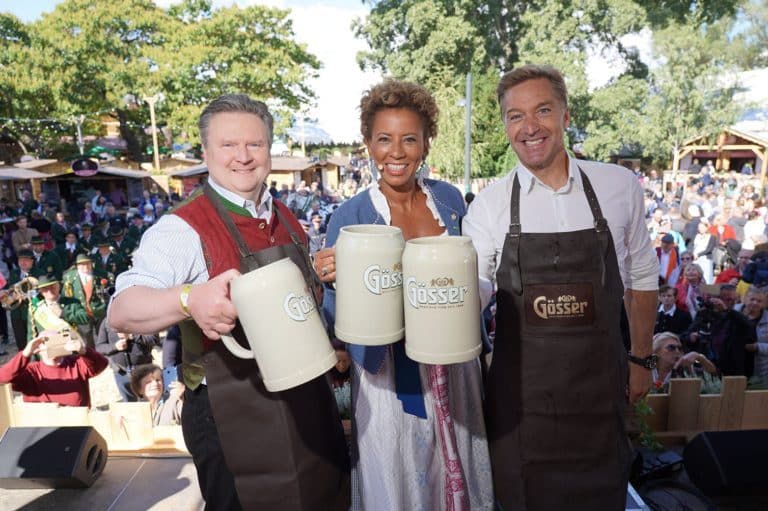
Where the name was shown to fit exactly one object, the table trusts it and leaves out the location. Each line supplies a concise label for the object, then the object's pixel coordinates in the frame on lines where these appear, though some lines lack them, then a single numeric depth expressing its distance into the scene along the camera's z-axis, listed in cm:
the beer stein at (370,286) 117
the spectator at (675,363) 380
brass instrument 558
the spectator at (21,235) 938
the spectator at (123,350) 468
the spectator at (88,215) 1366
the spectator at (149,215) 1288
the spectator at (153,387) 346
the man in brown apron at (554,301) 145
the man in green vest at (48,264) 654
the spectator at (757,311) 447
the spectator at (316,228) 942
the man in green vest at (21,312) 577
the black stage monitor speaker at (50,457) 233
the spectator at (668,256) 630
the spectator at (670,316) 498
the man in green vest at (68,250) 746
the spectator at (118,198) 2150
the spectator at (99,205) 1517
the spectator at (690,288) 559
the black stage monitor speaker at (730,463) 218
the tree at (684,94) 1848
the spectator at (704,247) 719
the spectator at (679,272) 607
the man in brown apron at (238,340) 129
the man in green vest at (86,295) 535
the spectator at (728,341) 418
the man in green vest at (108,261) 691
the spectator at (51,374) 355
